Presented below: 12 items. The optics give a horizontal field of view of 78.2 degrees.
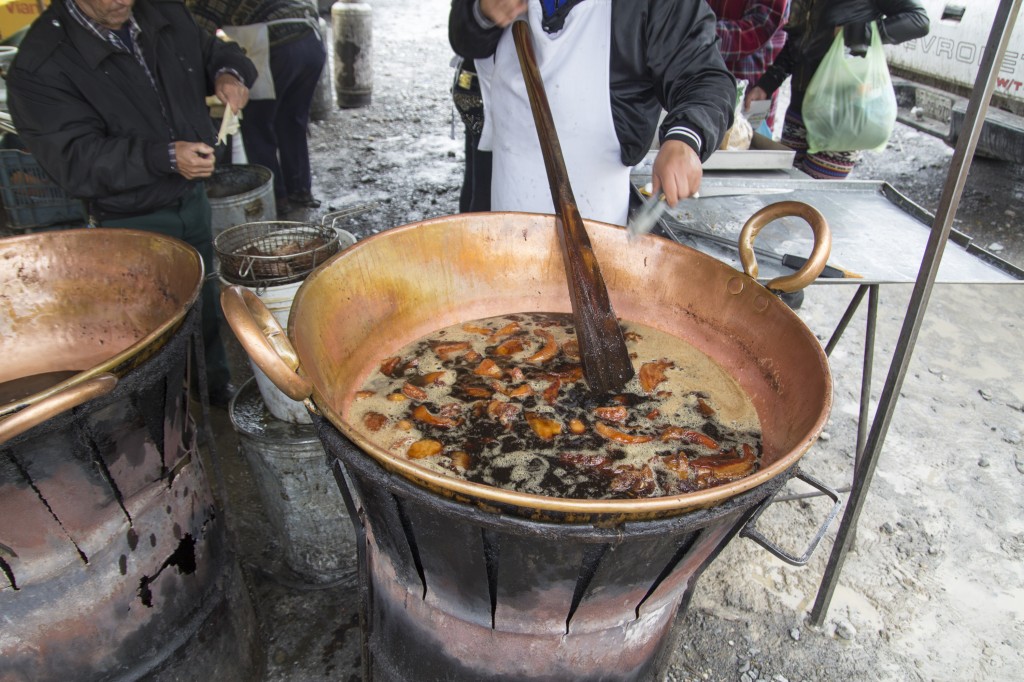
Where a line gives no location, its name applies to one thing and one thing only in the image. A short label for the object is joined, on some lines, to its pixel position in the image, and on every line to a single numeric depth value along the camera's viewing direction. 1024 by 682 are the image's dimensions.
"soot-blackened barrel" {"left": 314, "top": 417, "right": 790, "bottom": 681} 1.23
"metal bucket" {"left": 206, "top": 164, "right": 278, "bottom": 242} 4.14
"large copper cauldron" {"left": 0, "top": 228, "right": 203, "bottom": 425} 1.85
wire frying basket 2.63
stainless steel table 2.46
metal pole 1.61
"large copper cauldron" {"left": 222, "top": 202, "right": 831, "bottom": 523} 1.17
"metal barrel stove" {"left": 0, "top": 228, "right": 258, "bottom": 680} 1.45
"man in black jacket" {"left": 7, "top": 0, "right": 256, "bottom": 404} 2.49
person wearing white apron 2.17
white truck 5.57
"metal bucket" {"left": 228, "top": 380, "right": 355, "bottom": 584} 2.39
